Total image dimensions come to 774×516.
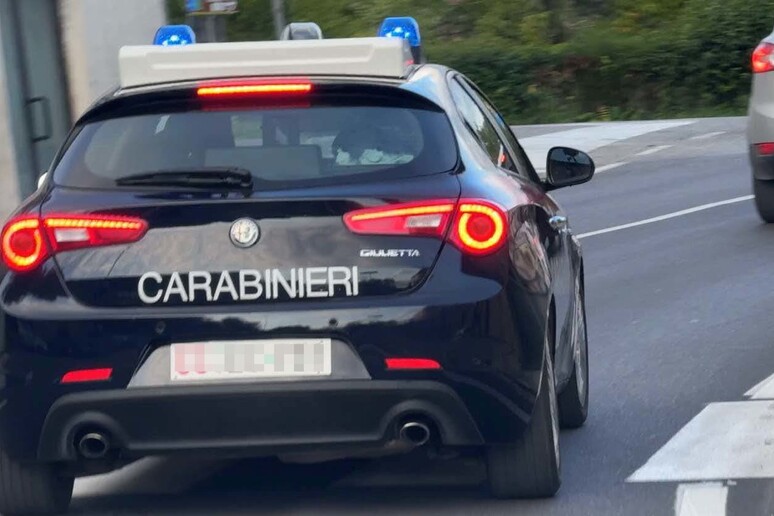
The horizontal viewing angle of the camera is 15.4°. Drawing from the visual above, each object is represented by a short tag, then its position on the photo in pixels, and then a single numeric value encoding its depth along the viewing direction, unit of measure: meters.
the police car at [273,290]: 8.33
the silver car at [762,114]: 20.41
